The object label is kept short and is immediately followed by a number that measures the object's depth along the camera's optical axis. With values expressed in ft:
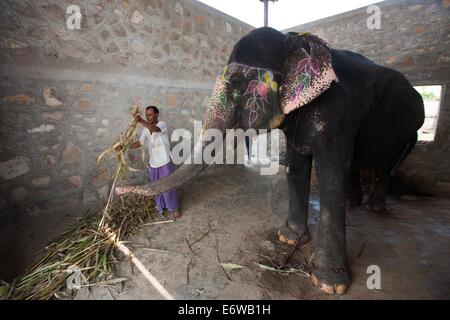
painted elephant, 6.59
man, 10.86
